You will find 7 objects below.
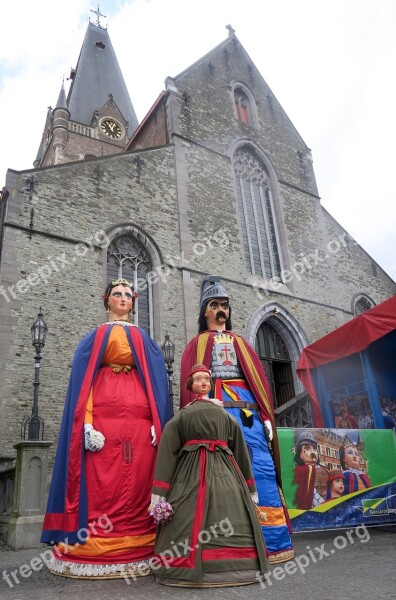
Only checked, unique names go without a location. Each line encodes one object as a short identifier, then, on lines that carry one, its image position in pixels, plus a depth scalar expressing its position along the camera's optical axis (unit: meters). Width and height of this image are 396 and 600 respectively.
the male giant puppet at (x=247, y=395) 3.57
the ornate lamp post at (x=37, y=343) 7.62
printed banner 5.21
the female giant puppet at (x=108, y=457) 3.18
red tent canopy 7.07
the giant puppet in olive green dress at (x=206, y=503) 2.82
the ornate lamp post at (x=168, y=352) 9.56
